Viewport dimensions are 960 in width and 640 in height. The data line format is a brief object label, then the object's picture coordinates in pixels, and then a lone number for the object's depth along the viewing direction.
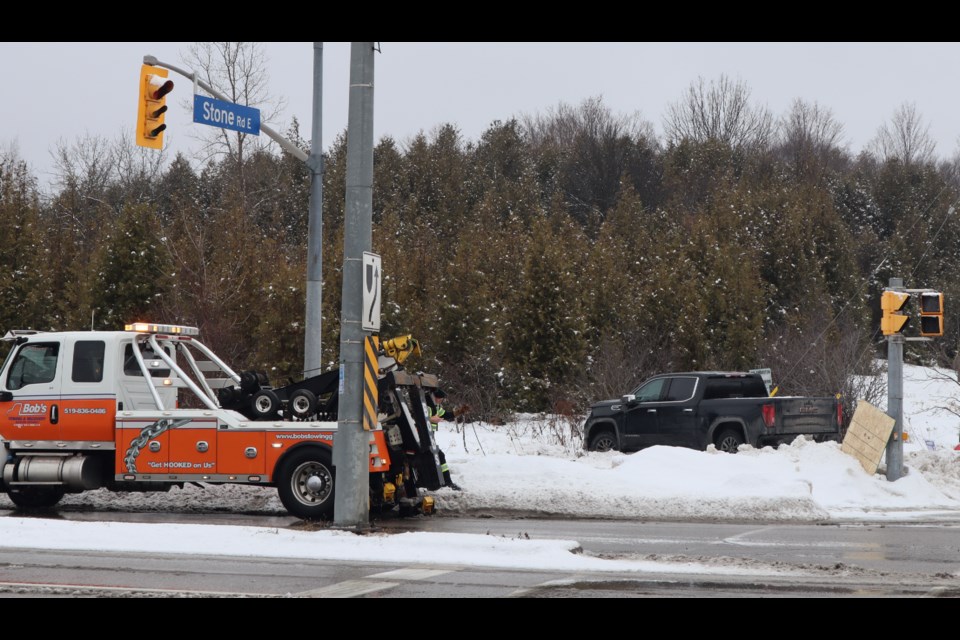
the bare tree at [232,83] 50.91
